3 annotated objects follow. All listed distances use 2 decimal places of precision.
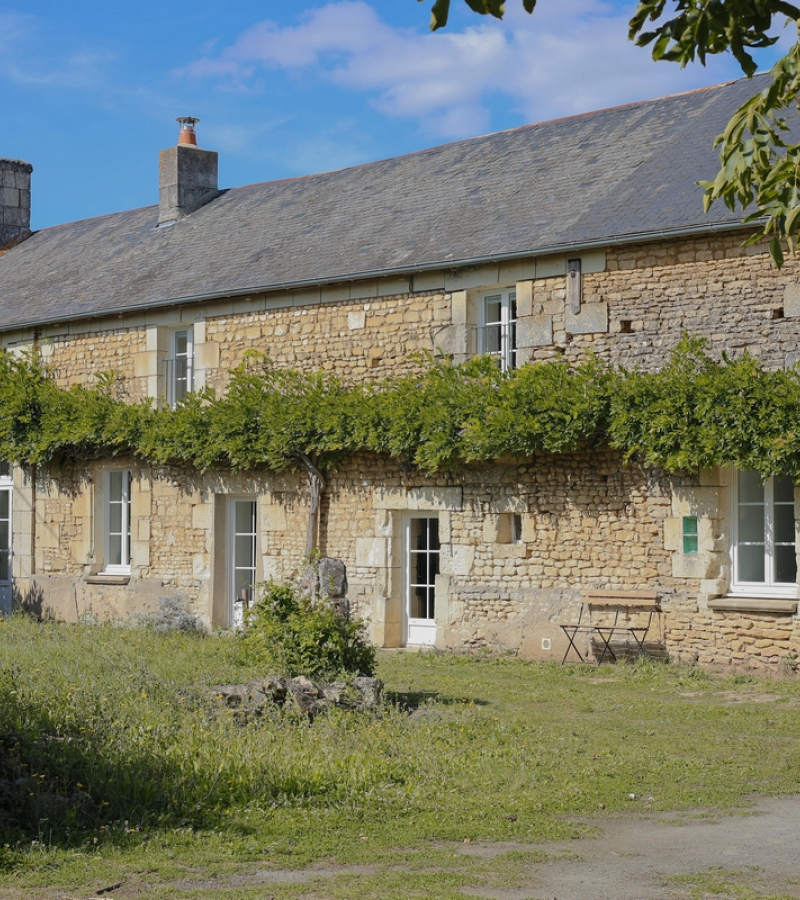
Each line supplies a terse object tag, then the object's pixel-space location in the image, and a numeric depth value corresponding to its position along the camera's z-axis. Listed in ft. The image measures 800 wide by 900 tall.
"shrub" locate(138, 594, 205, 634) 54.44
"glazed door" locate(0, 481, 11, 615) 65.62
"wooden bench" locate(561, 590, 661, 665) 43.21
